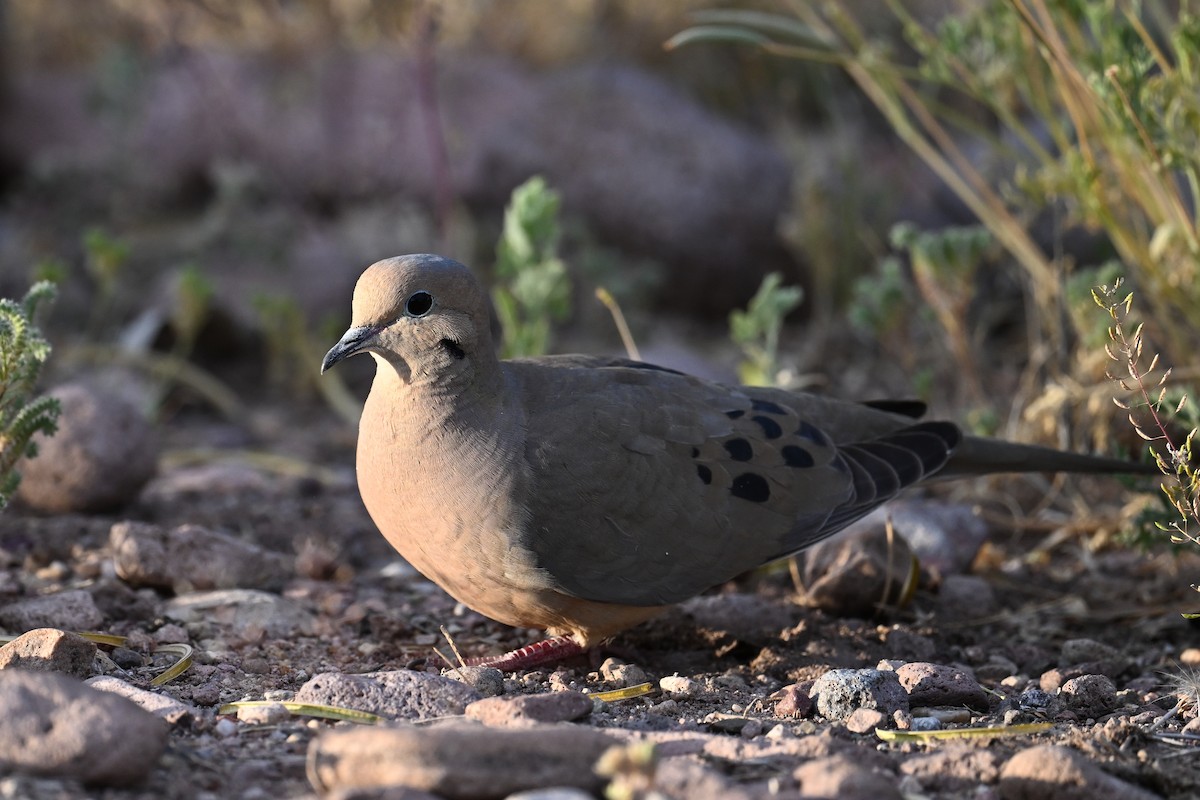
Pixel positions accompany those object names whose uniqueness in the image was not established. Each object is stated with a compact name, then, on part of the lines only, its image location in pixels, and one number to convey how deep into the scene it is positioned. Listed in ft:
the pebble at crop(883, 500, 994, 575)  30.50
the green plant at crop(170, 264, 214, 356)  37.47
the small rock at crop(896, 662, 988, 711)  22.42
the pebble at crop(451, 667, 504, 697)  22.47
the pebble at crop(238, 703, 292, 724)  19.92
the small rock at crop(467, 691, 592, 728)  19.12
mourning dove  23.40
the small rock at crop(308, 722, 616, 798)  16.08
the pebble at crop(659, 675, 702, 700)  23.00
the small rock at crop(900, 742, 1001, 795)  18.19
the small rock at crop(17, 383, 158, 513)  30.94
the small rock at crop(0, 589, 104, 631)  23.98
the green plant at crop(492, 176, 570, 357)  32.27
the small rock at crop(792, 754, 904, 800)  16.74
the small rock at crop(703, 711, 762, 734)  21.03
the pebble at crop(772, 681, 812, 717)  21.81
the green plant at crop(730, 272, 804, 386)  32.04
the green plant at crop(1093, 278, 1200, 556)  20.93
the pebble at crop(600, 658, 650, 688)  23.72
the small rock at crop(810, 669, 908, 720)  21.72
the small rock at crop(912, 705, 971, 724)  21.72
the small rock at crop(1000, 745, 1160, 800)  17.42
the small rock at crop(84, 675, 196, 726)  19.63
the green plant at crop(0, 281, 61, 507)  22.30
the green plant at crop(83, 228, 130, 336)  36.47
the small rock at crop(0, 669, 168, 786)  16.30
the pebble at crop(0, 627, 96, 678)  20.79
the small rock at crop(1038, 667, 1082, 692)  23.61
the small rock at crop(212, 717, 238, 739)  19.54
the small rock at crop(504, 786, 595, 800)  15.79
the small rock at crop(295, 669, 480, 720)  20.24
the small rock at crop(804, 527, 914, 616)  27.99
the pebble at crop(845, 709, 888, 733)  20.72
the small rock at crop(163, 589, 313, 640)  25.77
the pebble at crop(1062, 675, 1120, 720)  22.63
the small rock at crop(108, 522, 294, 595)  26.71
